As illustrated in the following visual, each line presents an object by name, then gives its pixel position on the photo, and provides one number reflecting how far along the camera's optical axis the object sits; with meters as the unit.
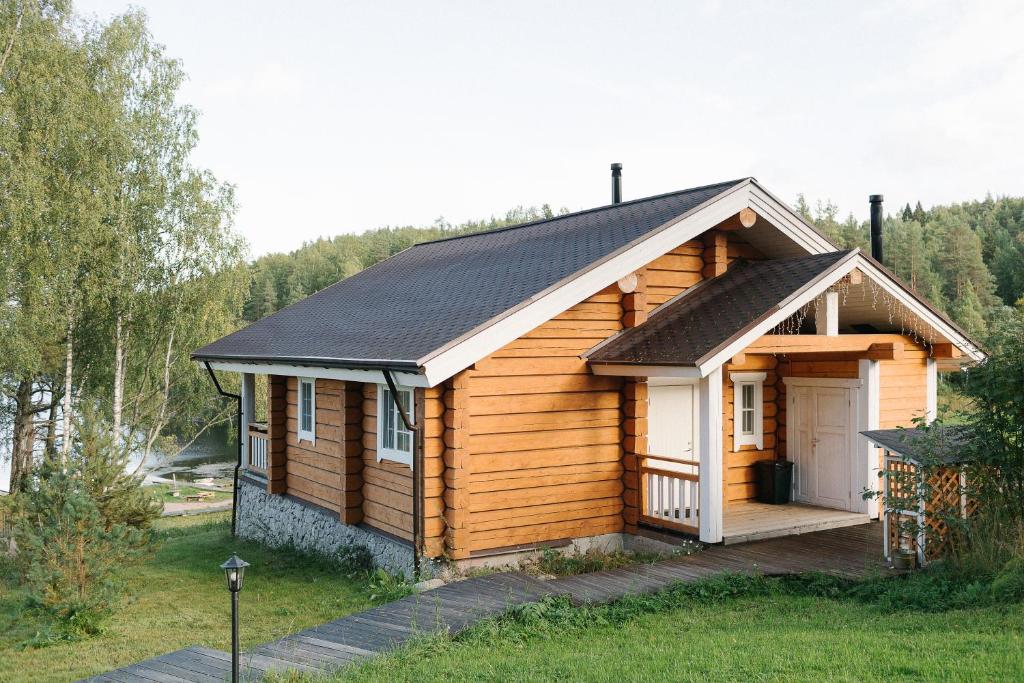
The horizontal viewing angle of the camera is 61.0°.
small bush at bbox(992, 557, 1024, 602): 7.54
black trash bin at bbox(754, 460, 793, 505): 12.99
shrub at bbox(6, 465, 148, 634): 9.18
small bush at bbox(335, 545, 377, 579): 11.30
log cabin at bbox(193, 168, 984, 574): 10.02
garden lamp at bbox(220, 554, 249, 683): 6.53
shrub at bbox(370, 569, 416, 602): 9.36
